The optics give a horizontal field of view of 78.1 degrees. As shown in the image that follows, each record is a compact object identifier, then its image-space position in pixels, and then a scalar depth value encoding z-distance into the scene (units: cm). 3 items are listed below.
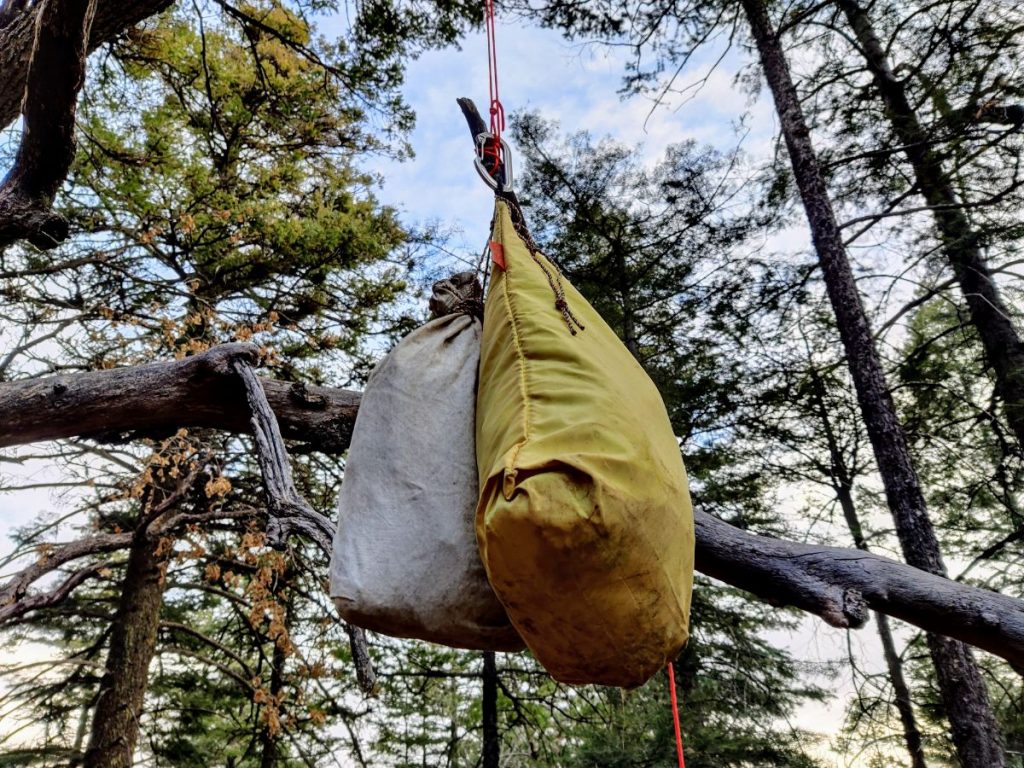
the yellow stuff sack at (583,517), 77
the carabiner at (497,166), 155
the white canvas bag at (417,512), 97
